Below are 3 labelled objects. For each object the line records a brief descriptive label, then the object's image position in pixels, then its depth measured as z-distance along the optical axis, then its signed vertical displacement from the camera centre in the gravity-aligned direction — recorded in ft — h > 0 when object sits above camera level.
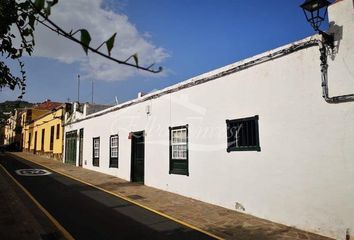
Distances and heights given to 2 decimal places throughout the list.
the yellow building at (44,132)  105.60 +6.97
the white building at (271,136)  26.68 +1.25
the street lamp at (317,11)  26.84 +10.69
